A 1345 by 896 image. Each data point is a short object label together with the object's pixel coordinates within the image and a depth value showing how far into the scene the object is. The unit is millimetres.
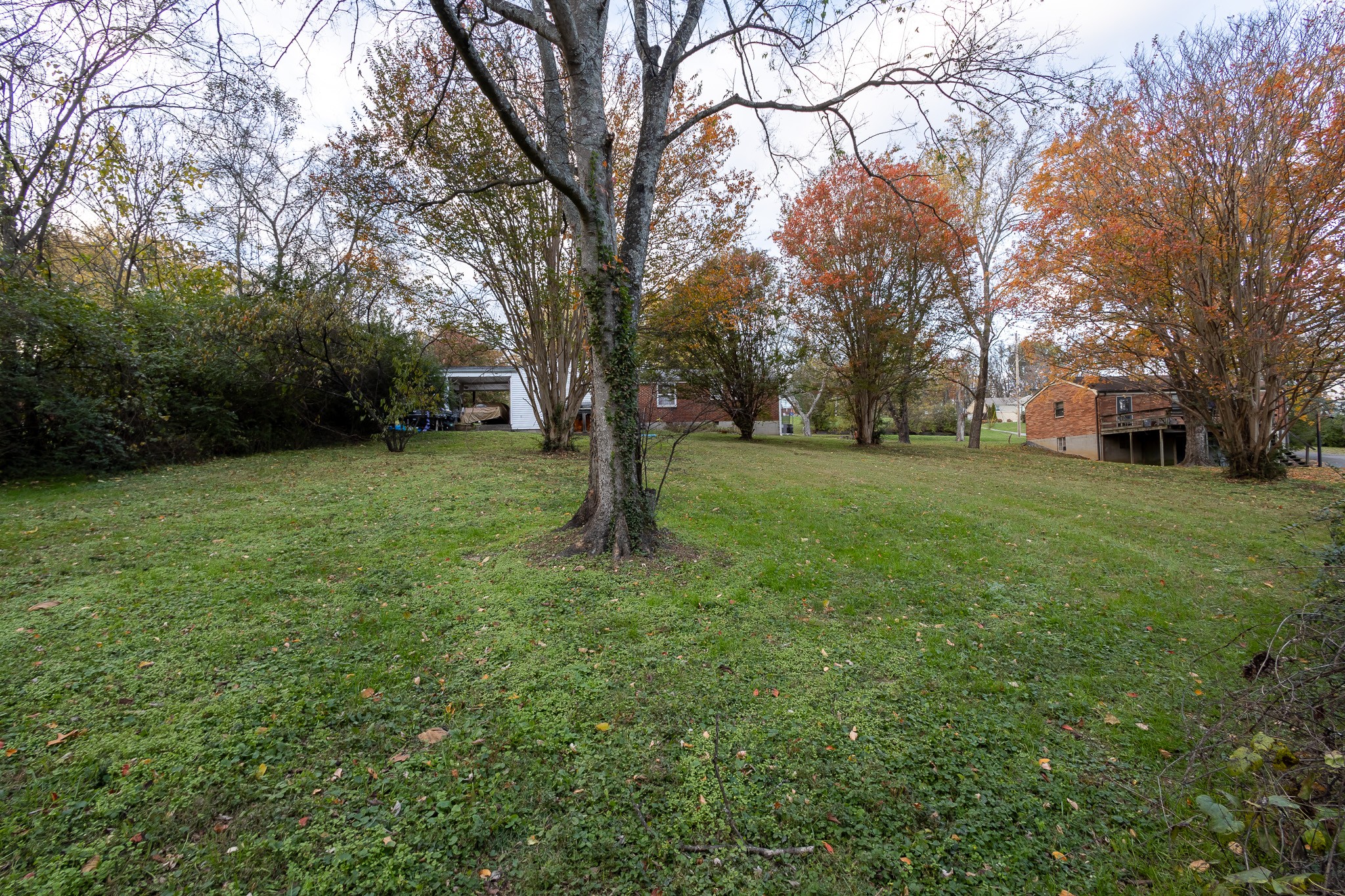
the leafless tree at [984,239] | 19531
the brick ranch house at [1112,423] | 23703
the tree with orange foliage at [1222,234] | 10578
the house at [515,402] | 25250
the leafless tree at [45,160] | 8195
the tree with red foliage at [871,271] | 18312
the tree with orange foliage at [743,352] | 19938
